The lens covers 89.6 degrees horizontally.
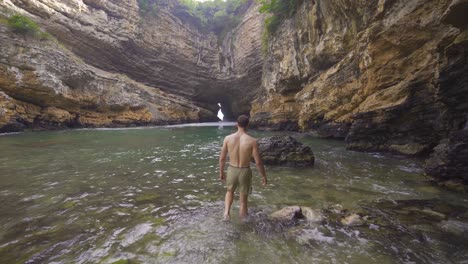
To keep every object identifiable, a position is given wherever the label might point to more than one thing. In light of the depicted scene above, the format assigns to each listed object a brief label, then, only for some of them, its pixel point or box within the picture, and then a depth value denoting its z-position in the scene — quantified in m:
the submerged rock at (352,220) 3.33
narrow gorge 7.50
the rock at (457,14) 4.65
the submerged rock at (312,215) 3.47
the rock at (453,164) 4.58
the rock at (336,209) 3.78
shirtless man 3.64
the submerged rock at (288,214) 3.51
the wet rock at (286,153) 7.39
